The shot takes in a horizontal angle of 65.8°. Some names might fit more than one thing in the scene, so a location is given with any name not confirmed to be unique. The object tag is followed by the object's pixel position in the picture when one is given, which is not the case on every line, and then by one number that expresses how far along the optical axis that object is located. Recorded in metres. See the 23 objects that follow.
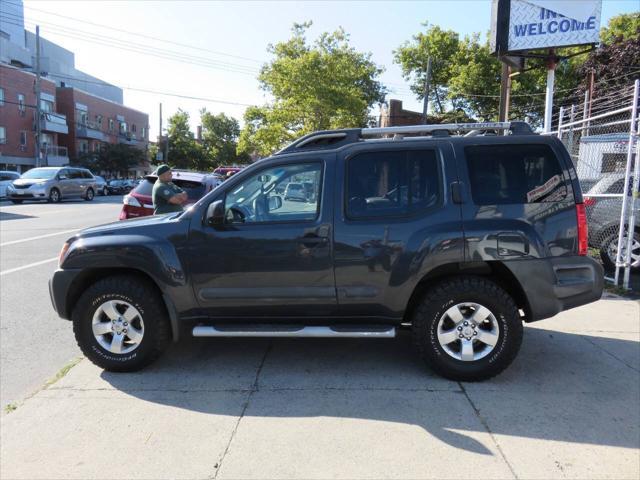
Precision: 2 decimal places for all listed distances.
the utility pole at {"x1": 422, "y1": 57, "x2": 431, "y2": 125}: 27.31
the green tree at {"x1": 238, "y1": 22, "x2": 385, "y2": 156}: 30.34
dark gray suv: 3.94
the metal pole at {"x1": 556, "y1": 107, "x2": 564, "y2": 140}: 9.54
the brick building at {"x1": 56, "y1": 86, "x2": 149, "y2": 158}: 52.34
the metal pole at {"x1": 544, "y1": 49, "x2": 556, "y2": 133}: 11.16
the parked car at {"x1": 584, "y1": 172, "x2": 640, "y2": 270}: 7.96
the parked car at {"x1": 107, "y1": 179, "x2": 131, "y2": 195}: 36.97
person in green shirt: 6.52
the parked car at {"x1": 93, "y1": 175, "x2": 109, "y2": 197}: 33.98
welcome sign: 10.51
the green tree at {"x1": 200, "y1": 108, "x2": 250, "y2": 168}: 78.94
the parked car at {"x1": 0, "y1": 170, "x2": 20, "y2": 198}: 25.80
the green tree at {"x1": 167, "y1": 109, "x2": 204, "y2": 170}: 69.38
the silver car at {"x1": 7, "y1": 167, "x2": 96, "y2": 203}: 22.98
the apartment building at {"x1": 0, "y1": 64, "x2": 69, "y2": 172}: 41.31
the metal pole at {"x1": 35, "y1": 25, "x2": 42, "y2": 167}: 33.40
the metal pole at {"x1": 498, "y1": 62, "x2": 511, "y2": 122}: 14.47
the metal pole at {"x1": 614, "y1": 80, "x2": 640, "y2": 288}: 6.51
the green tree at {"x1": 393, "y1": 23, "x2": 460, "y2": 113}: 37.62
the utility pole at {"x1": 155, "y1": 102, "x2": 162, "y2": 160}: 59.26
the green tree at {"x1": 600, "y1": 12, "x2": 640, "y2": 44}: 30.91
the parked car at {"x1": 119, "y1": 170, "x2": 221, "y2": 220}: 8.51
